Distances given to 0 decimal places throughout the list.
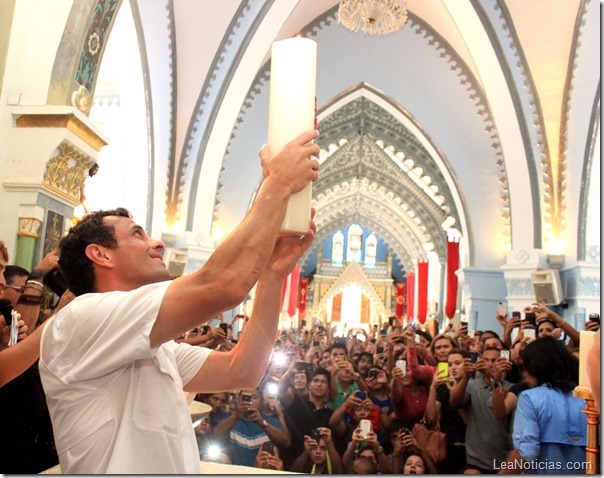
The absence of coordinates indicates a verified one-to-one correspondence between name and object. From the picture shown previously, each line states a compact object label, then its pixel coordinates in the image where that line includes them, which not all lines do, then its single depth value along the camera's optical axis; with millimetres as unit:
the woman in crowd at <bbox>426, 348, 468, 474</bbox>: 3592
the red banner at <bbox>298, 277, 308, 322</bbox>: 29734
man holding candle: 1149
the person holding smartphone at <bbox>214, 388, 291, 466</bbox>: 3324
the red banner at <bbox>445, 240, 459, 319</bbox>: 12227
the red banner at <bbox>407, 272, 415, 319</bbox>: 20766
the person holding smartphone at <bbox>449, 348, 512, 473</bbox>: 3426
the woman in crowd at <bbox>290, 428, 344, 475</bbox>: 3283
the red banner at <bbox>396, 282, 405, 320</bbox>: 29938
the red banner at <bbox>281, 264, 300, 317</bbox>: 18188
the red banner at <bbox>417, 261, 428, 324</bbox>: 17766
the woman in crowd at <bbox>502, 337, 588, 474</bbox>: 2807
